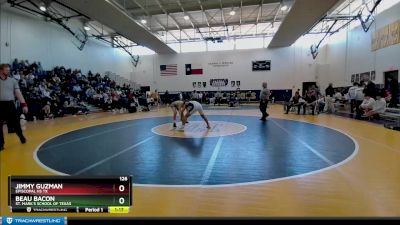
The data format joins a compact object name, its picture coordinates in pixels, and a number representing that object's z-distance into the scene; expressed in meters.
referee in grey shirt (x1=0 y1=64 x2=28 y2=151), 5.29
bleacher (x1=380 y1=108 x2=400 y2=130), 7.88
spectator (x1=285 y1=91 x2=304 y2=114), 12.74
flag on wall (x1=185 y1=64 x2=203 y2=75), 27.22
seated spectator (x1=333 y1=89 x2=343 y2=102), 15.36
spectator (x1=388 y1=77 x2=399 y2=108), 11.36
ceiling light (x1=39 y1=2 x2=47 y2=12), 14.85
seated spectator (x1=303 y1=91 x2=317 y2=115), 12.58
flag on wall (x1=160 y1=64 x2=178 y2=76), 27.77
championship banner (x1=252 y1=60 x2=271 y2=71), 26.09
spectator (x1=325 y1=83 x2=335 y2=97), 13.70
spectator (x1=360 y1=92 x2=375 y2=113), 10.12
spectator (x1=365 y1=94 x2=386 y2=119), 9.83
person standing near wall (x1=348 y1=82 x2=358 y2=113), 11.61
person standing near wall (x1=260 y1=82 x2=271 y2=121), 10.37
